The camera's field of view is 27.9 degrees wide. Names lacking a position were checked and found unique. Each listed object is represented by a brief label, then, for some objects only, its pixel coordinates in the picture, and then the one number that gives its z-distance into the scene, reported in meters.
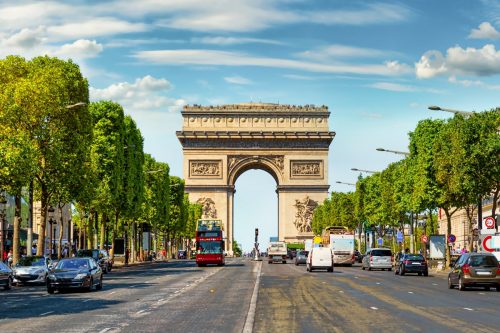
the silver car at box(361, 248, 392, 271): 83.06
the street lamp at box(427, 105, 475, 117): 54.62
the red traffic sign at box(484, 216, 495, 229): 59.88
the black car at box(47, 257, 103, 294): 42.34
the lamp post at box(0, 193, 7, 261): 82.18
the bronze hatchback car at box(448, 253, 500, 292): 44.44
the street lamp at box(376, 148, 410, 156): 80.97
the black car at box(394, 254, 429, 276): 68.75
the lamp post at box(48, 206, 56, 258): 79.50
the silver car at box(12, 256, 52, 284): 53.50
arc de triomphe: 167.50
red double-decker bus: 89.25
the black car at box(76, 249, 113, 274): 66.50
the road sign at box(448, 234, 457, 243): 76.69
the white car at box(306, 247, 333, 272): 74.69
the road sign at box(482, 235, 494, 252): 56.47
